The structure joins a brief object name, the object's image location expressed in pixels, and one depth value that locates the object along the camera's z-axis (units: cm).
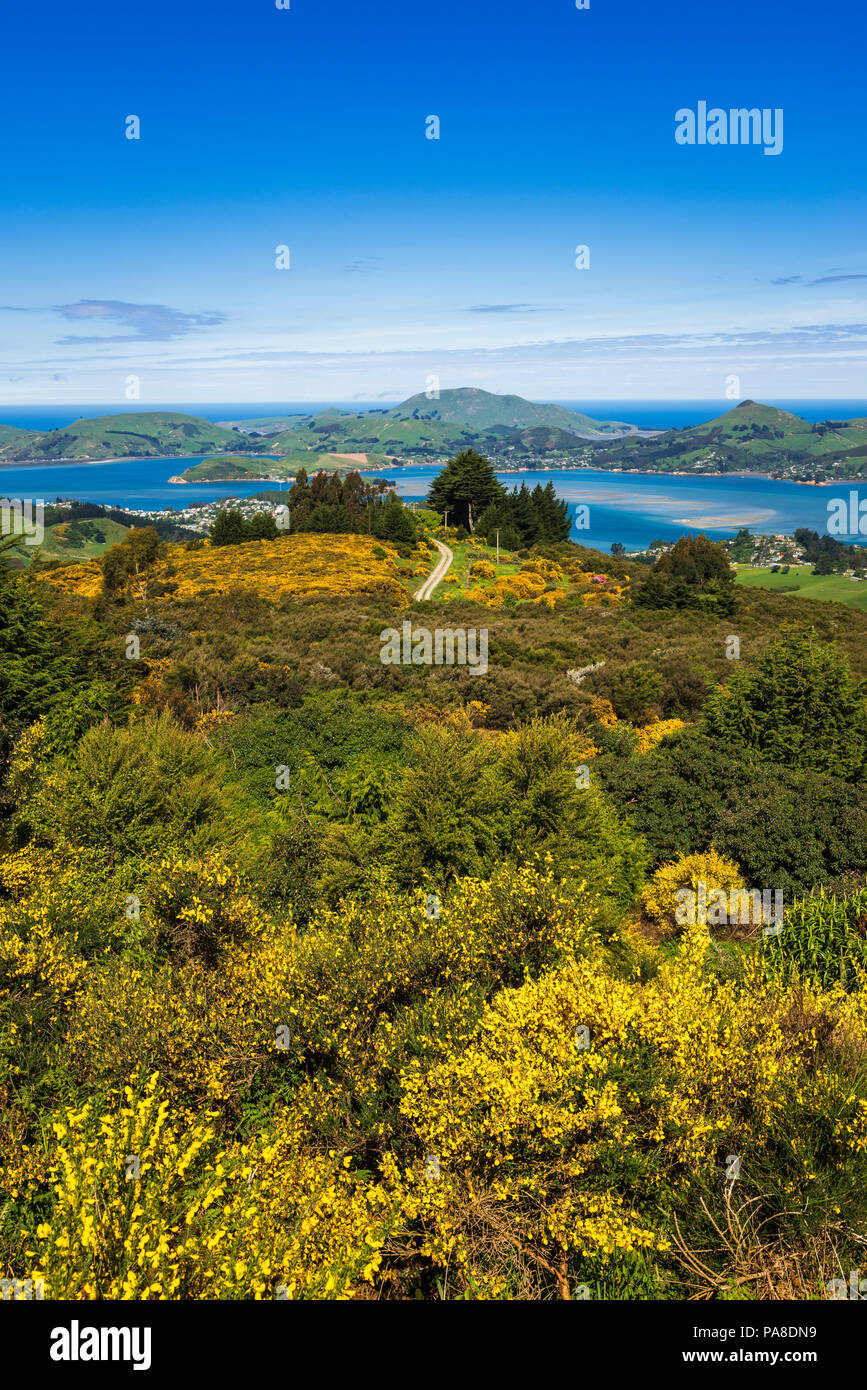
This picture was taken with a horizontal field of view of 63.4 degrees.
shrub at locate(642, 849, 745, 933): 2158
